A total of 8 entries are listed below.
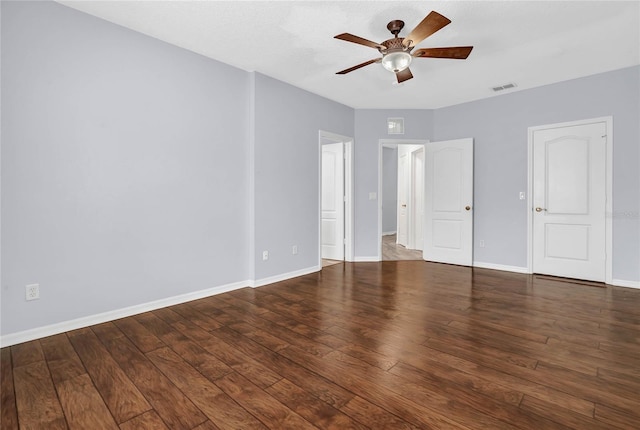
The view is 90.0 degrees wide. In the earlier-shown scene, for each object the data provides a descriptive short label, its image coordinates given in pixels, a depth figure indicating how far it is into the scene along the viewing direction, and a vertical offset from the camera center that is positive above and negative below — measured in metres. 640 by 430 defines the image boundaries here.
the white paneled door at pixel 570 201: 4.27 +0.13
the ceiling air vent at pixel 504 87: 4.61 +1.81
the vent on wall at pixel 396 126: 5.77 +1.52
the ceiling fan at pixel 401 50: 2.62 +1.41
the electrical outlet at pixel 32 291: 2.52 -0.65
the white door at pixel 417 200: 7.13 +0.23
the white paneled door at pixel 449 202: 5.38 +0.14
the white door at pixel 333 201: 5.71 +0.16
